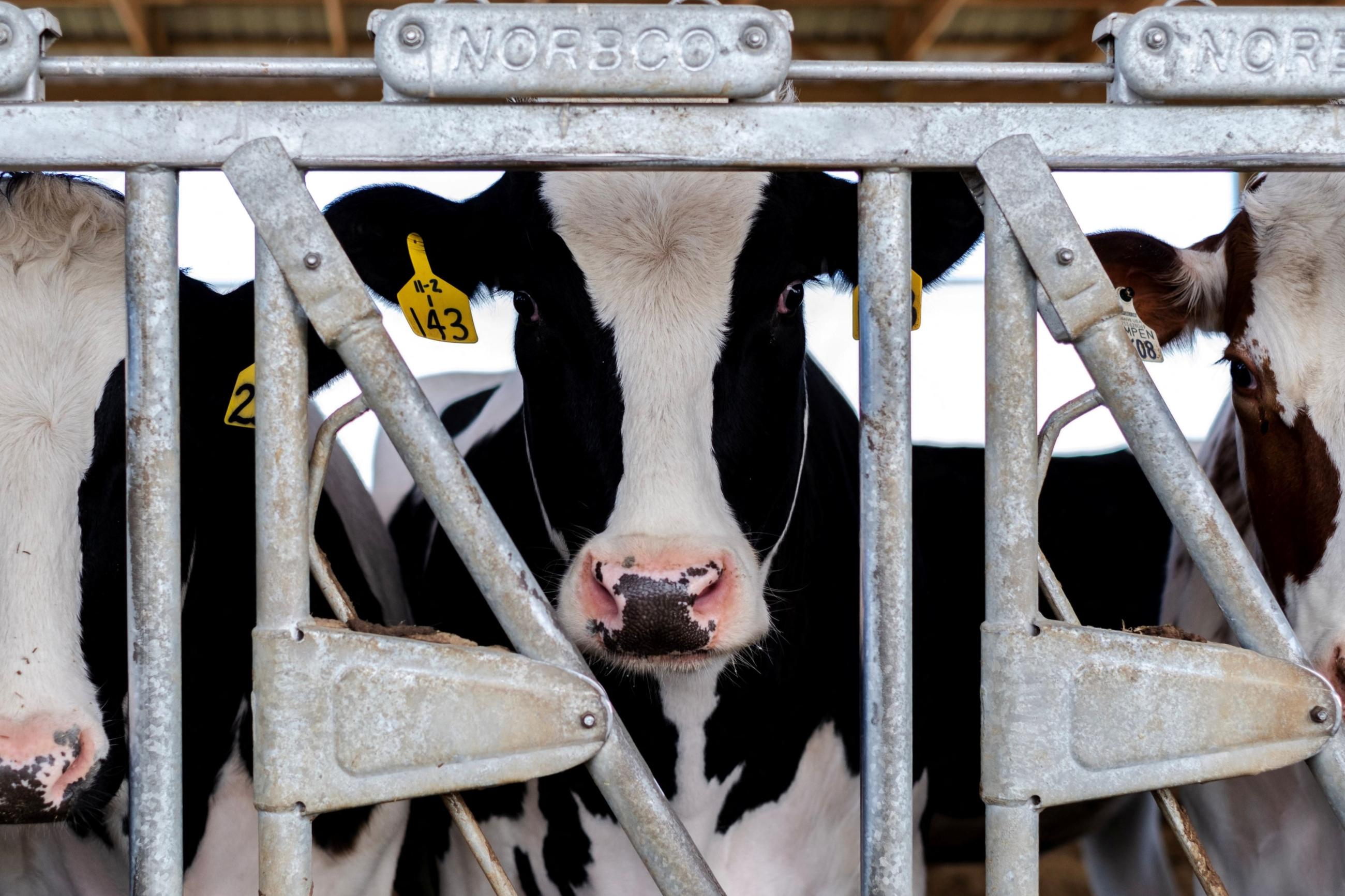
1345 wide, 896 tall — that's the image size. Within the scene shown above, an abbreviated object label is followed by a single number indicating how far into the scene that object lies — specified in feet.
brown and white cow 12.21
